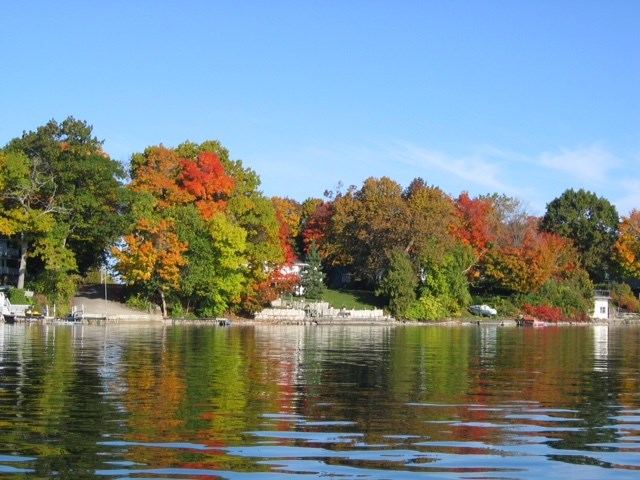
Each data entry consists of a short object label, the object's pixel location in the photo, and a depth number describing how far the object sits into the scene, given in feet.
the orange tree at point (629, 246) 359.25
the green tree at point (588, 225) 379.76
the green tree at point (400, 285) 279.69
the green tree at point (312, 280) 305.53
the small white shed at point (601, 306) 329.93
